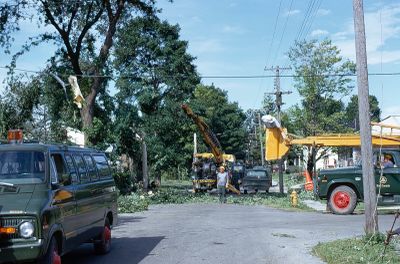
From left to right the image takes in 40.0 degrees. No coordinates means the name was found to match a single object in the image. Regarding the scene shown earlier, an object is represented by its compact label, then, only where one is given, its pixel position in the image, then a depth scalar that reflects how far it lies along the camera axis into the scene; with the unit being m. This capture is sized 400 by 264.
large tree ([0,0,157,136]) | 31.08
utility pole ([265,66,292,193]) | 34.26
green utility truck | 20.38
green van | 7.50
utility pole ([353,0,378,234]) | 11.92
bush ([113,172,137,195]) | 32.19
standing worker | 28.16
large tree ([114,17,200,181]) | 46.25
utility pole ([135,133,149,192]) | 35.00
